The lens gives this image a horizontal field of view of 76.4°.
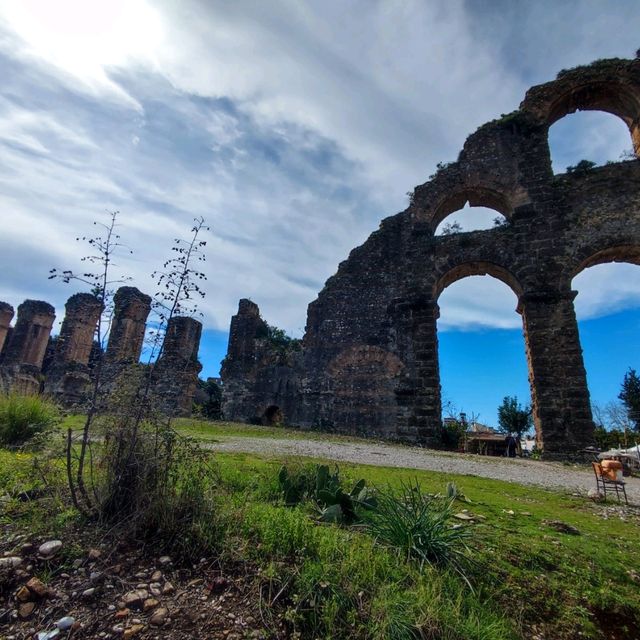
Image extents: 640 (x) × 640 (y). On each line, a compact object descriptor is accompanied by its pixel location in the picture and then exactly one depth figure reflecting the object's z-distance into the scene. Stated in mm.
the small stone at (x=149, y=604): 2200
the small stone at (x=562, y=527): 3652
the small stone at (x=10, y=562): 2393
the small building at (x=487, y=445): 14860
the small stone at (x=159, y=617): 2107
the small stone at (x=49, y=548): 2525
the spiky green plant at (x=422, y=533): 2725
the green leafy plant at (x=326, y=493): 3374
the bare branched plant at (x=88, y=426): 2986
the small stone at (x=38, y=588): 2229
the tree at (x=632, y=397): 26341
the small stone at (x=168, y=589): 2333
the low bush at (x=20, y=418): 5945
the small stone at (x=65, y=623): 2031
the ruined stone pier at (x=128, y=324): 18609
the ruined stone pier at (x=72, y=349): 17688
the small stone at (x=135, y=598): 2223
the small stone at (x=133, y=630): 2016
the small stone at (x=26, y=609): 2107
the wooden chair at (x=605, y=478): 5061
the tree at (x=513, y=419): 28375
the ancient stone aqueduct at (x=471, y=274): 11781
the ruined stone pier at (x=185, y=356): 16734
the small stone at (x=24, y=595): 2197
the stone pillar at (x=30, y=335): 22953
